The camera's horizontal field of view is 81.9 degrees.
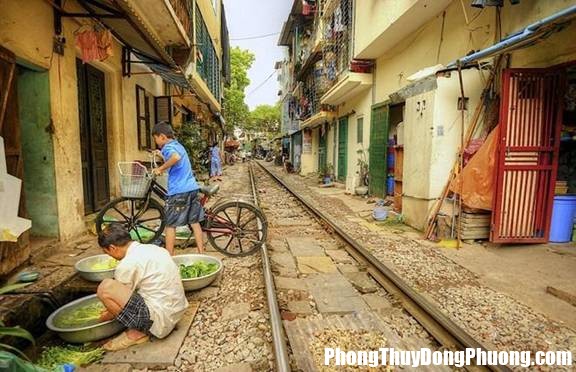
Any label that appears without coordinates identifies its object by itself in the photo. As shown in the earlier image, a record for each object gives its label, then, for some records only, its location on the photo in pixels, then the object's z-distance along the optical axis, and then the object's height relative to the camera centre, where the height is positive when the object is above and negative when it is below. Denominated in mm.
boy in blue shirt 4270 -411
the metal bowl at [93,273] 3707 -1351
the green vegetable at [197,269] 3846 -1377
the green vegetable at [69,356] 2488 -1578
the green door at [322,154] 18917 +62
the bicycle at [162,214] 4480 -898
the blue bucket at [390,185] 9977 -883
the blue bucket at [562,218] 5133 -943
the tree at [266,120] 57869 +6083
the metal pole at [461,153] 5535 +62
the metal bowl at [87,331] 2662 -1461
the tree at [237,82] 35547 +7943
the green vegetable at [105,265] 3969 -1373
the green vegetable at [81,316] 2902 -1493
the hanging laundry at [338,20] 12731 +5364
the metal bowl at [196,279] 3603 -1361
